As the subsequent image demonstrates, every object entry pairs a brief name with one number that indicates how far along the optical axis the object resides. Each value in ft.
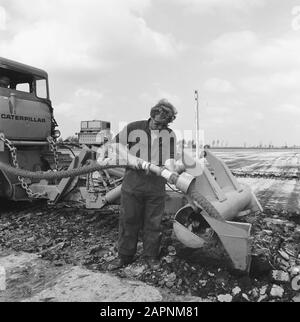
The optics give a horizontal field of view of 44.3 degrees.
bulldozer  11.44
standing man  12.56
